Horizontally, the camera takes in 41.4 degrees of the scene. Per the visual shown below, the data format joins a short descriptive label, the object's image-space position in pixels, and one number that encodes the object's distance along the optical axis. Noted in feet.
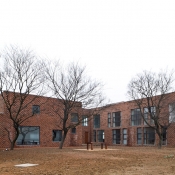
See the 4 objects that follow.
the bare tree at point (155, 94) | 88.38
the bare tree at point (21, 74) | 65.89
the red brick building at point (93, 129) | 91.06
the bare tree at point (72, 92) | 76.13
